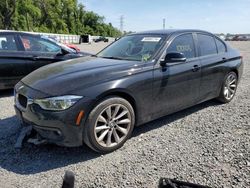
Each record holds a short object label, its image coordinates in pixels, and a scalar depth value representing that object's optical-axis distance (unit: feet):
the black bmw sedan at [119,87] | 7.58
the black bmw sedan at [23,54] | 14.26
